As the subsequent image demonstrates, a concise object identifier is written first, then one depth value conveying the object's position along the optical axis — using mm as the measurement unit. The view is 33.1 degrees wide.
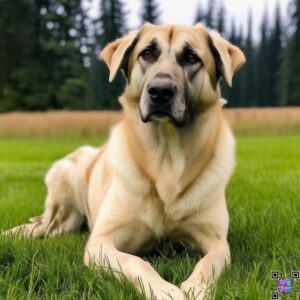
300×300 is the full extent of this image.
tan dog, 2861
